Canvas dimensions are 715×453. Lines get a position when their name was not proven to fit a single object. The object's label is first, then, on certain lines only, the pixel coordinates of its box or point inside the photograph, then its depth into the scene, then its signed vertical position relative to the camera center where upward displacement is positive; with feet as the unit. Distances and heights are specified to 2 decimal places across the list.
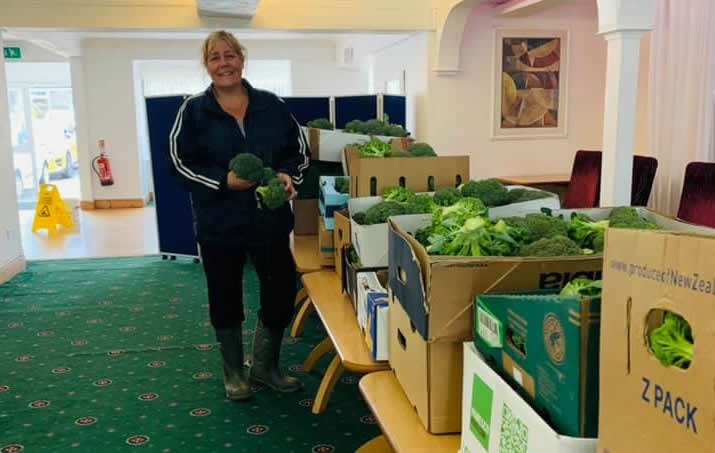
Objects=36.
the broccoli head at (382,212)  7.00 -0.97
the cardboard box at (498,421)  3.16 -1.58
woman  8.25 -0.71
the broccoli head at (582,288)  3.59 -0.94
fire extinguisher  30.04 -1.86
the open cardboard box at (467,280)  4.21 -1.03
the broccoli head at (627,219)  5.23 -0.85
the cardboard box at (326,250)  9.36 -1.81
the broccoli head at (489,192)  7.41 -0.84
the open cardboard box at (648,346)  2.41 -0.92
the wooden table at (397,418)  4.43 -2.13
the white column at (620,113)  10.64 +0.02
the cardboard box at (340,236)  8.01 -1.44
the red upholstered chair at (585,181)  16.12 -1.61
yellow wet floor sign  24.57 -3.10
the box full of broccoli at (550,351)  3.13 -1.21
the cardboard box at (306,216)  11.71 -1.67
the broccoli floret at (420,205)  7.02 -0.92
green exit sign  28.94 +3.14
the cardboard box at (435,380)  4.40 -1.76
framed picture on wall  18.99 +0.95
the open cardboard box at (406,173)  8.62 -0.72
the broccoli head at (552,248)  4.46 -0.89
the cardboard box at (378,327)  5.68 -1.78
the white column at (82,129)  29.14 -0.20
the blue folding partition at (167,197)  17.60 -2.02
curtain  13.80 +0.45
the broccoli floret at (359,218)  7.36 -1.10
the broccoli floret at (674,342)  2.56 -0.87
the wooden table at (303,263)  9.43 -2.02
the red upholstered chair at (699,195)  11.50 -1.43
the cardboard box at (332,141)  11.75 -0.38
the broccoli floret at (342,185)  9.72 -0.94
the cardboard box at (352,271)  6.94 -1.64
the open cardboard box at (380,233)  6.99 -1.18
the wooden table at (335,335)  5.93 -2.09
